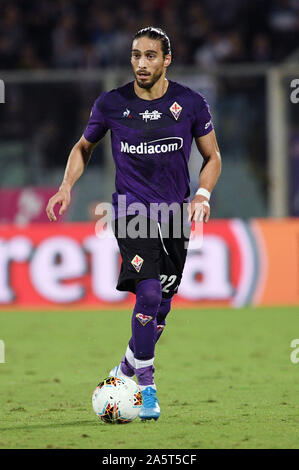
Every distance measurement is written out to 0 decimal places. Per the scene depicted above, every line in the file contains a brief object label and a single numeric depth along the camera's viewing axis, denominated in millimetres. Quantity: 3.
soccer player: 11727
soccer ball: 11219
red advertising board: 24875
